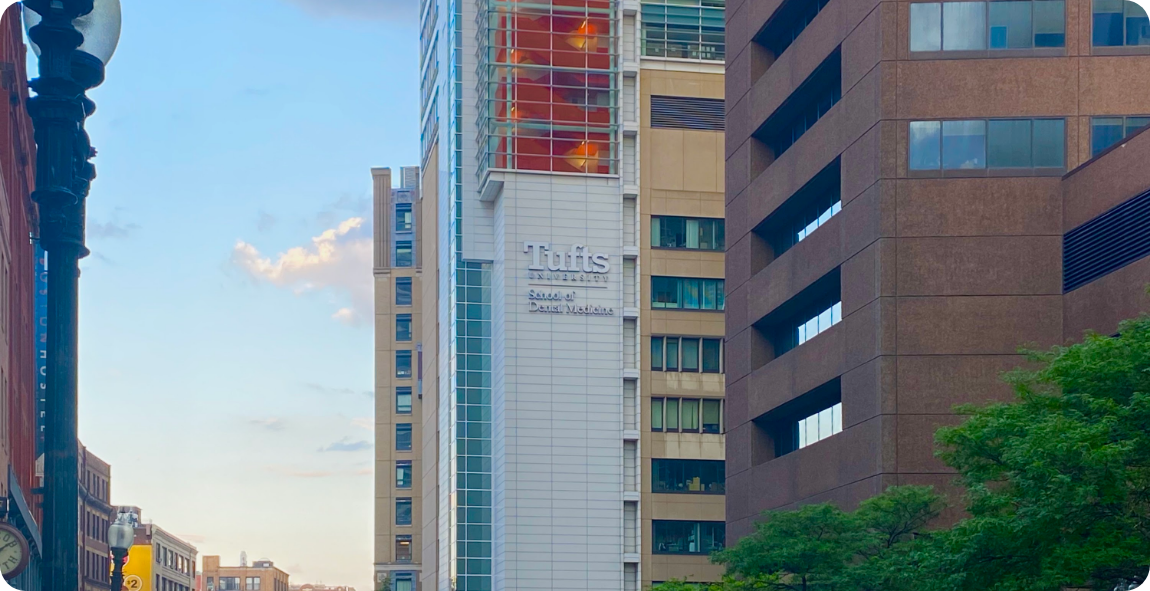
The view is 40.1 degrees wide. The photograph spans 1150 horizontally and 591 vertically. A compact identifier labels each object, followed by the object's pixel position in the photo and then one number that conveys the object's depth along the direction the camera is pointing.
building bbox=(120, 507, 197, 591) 186.75
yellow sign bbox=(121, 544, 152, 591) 186.25
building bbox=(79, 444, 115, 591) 155.12
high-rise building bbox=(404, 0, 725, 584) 93.12
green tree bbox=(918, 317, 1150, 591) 27.69
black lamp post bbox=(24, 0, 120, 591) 17.69
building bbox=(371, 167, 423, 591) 143.12
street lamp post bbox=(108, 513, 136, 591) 28.59
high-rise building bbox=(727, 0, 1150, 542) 48.56
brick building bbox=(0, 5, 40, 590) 43.50
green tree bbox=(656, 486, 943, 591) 41.97
